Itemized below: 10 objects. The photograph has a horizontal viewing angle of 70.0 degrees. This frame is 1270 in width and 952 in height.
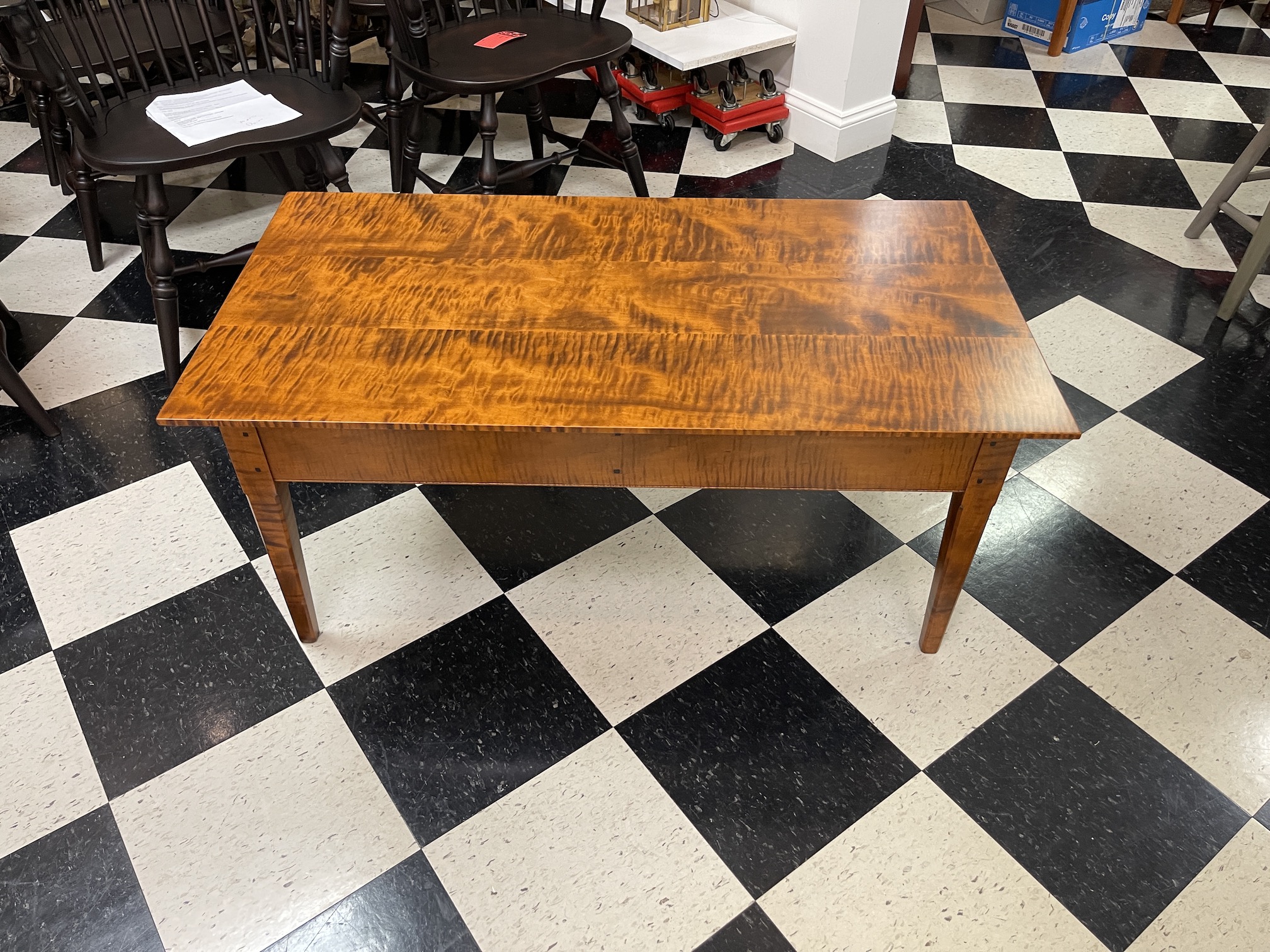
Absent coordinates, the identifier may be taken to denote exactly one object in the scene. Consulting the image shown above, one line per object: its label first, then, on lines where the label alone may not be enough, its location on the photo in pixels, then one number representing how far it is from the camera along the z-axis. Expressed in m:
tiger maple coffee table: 1.16
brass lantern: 2.78
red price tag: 2.21
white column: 2.63
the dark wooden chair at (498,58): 2.08
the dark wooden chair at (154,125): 1.75
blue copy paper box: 3.54
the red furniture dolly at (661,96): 2.92
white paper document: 1.86
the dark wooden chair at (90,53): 2.15
